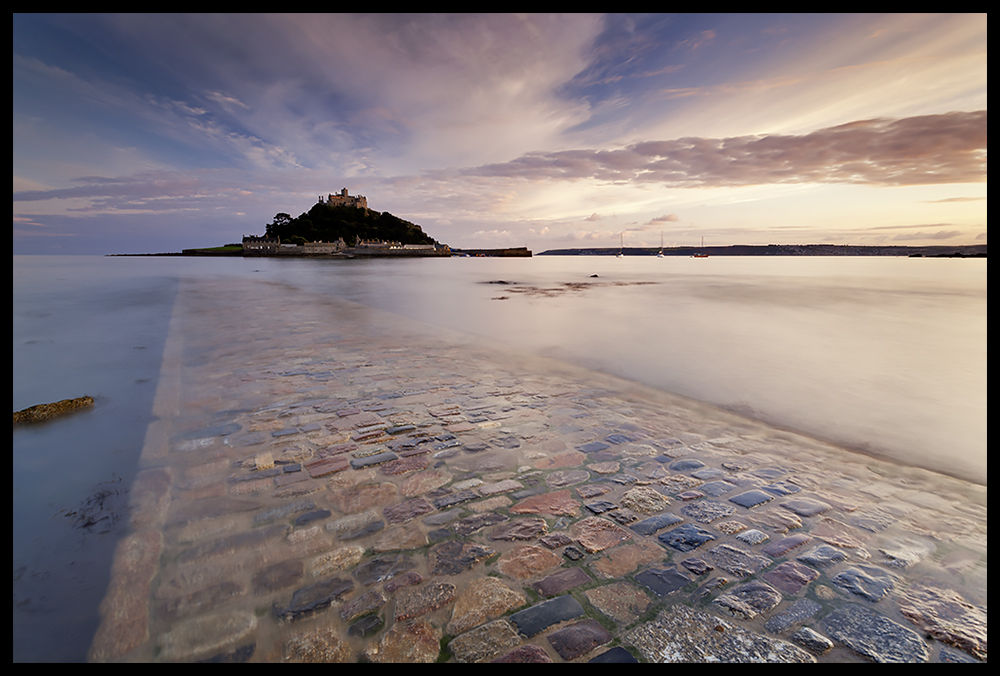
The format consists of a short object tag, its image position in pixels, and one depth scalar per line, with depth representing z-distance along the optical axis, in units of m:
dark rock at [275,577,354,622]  2.20
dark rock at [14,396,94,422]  5.16
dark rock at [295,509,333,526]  3.02
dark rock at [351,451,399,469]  3.88
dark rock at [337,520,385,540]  2.84
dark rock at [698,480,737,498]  3.48
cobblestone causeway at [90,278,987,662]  2.06
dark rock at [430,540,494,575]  2.52
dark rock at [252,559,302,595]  2.40
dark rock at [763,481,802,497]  3.54
